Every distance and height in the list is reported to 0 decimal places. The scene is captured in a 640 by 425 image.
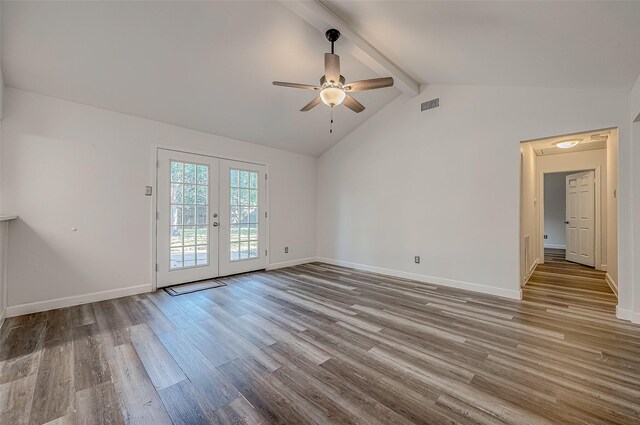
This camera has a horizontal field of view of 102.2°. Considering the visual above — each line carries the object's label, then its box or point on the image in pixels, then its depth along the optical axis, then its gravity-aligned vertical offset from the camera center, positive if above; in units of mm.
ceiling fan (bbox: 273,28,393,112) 2661 +1385
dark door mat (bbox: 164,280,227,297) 3822 -1171
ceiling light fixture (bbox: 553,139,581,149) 4359 +1221
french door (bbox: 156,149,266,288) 4054 -83
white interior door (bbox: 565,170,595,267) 5621 -107
